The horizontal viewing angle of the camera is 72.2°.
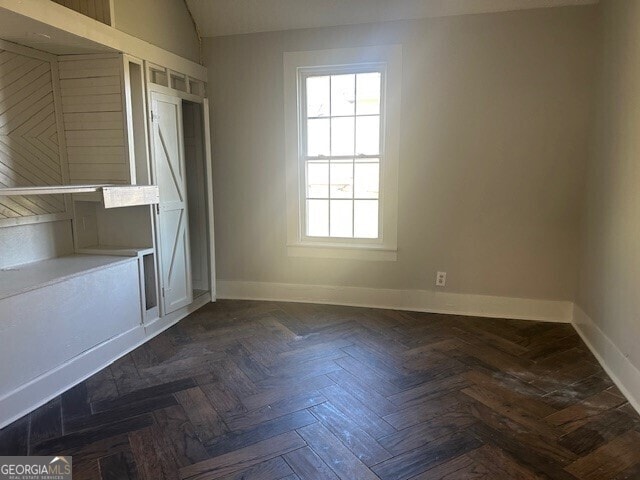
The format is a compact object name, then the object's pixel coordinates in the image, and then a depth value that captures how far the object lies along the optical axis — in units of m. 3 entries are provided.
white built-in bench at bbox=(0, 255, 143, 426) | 2.31
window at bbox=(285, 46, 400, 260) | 3.81
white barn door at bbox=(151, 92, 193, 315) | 3.44
